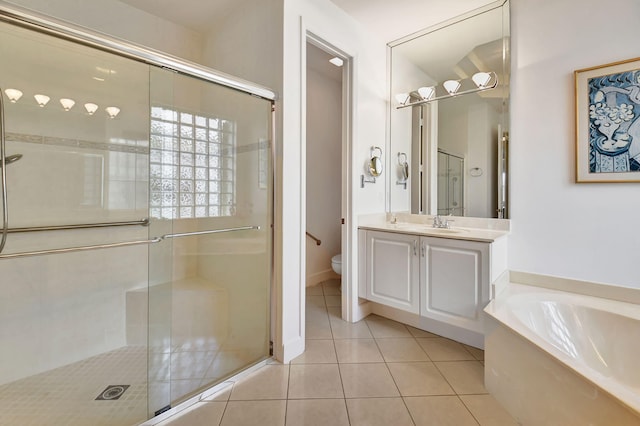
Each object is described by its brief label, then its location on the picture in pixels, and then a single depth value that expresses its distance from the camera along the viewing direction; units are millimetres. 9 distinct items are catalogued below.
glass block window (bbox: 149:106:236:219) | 1796
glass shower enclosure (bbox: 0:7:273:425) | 1600
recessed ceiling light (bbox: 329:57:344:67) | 2425
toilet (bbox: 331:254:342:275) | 3010
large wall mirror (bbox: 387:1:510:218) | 2205
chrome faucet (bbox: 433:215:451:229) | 2438
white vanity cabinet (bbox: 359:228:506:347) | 1923
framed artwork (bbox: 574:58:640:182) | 1719
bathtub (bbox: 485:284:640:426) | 1079
